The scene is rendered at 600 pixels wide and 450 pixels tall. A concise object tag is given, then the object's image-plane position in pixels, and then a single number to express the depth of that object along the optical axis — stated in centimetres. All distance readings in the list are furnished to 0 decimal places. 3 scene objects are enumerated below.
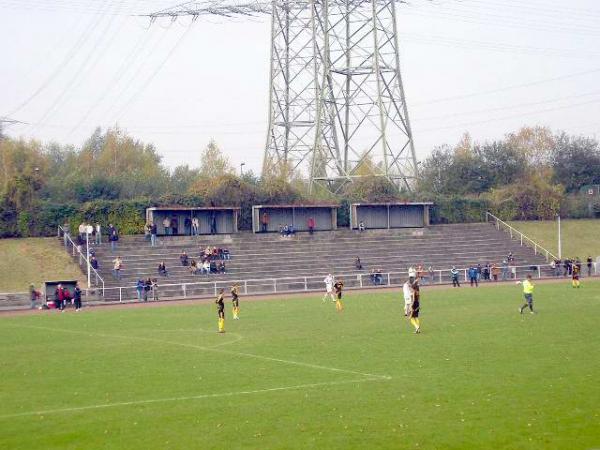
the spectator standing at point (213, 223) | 7094
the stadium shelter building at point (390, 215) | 7638
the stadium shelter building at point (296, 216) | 7294
